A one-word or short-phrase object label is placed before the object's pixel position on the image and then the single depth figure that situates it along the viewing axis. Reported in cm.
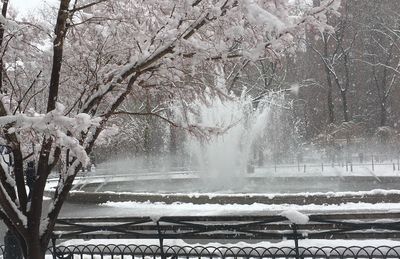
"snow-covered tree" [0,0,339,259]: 345
